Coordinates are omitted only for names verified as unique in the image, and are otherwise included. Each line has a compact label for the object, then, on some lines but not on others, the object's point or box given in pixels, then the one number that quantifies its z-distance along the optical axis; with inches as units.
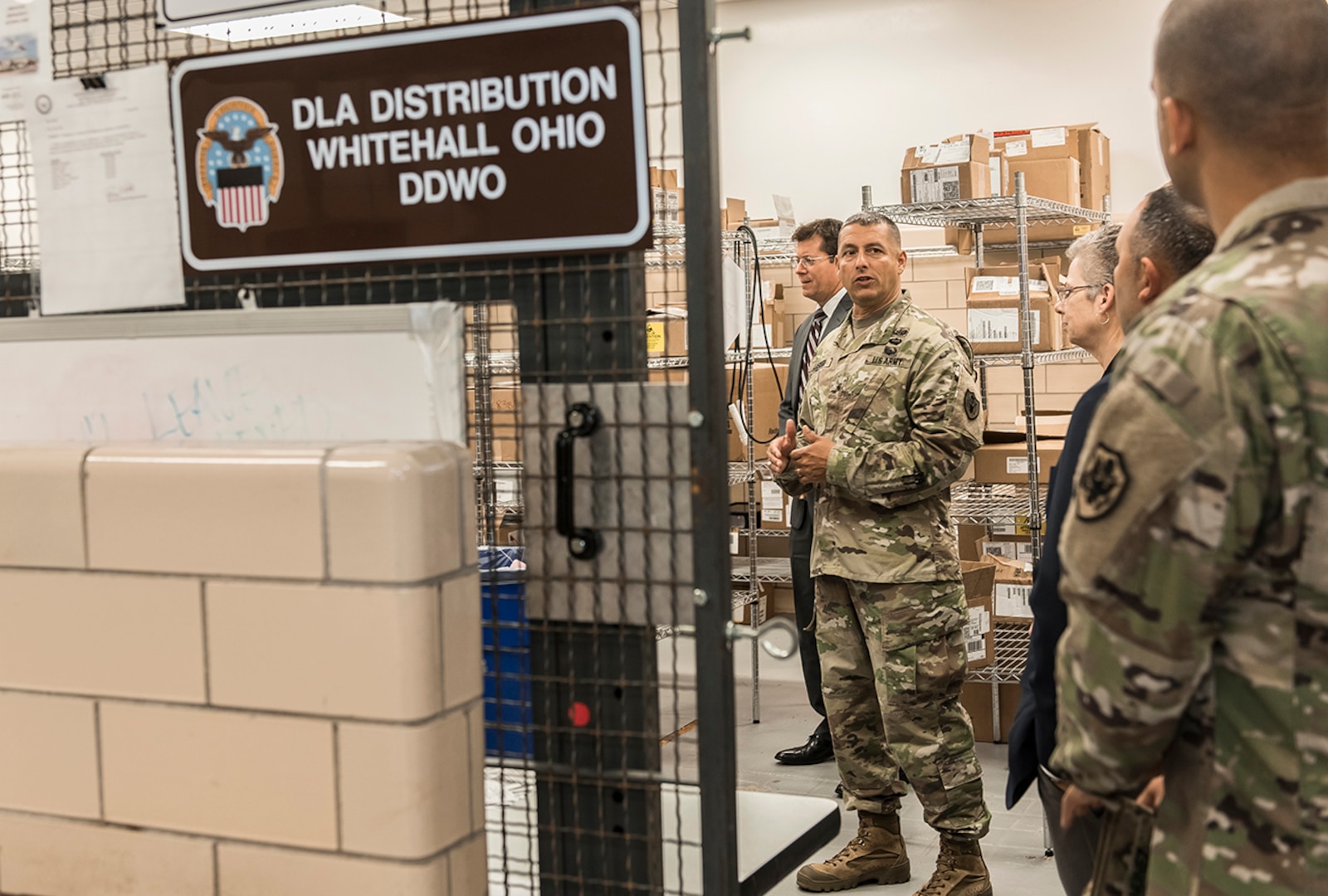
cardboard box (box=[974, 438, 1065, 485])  192.4
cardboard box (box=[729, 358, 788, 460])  224.4
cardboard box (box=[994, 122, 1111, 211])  216.8
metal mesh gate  44.5
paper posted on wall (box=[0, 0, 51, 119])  53.4
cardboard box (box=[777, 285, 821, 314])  271.4
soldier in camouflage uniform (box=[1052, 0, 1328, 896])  37.9
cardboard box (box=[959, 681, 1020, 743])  174.9
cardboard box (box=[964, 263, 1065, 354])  183.6
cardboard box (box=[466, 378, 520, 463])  47.9
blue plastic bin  48.7
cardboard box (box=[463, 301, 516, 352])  47.9
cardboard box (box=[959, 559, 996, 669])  162.6
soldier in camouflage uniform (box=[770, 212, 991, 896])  121.9
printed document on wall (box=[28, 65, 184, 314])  51.2
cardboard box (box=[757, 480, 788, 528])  216.4
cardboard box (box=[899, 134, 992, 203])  189.2
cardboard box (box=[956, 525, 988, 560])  217.9
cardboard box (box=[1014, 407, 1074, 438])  203.0
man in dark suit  169.5
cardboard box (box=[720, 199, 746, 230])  229.5
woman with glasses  65.4
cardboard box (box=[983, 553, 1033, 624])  175.2
